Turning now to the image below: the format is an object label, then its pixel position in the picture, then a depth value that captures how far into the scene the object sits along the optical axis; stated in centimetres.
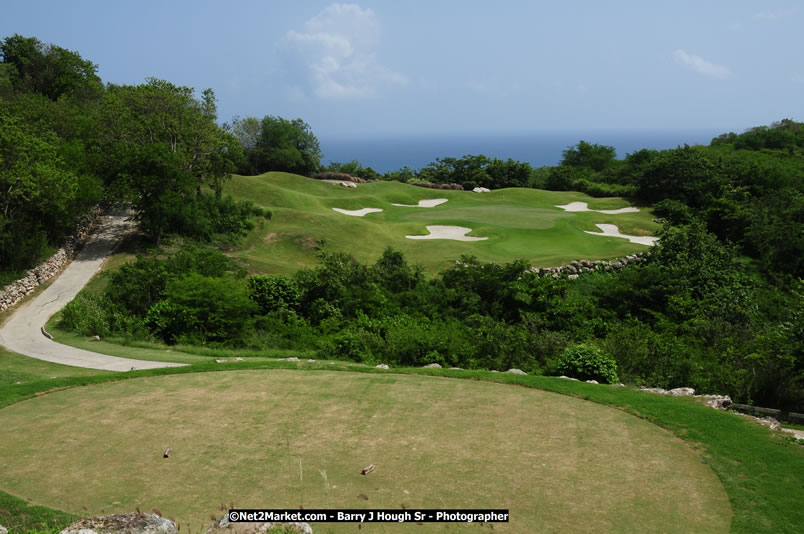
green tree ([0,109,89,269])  2559
